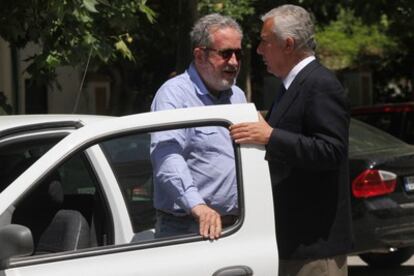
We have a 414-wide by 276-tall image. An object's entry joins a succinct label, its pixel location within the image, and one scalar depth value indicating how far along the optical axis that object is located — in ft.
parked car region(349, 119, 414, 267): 31.85
